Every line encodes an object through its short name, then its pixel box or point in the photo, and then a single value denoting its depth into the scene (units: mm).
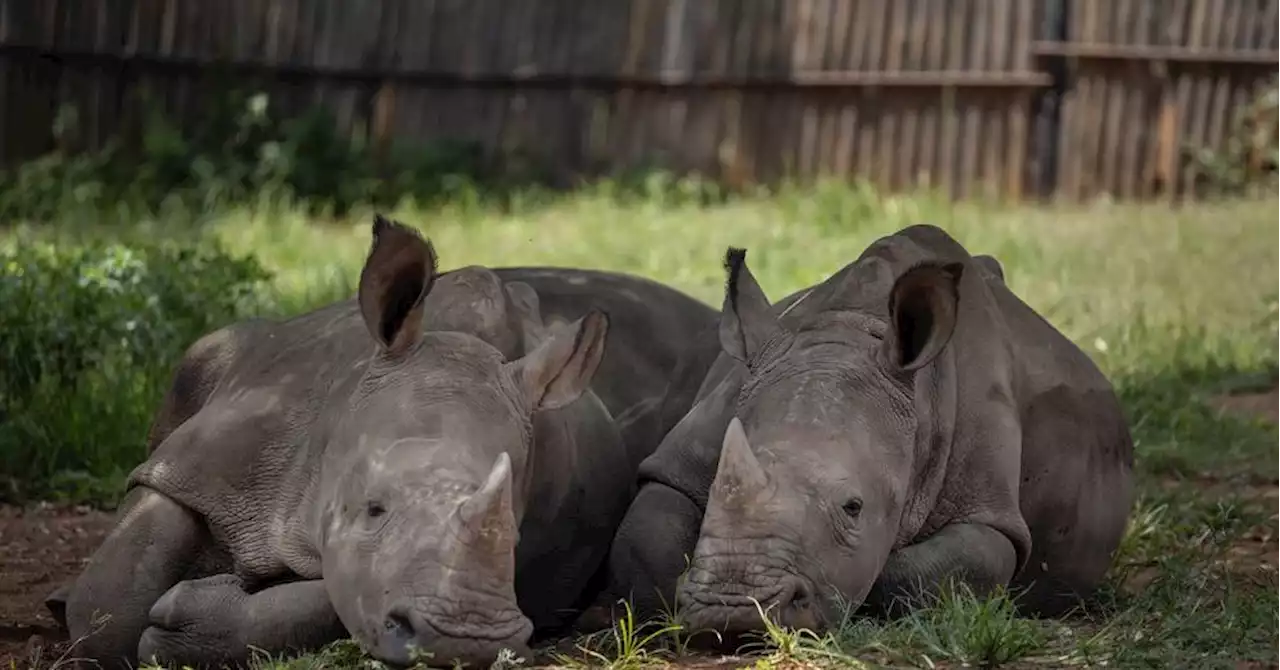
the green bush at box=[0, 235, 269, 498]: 16875
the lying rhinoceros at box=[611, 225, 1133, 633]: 10320
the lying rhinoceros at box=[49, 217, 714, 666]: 9609
